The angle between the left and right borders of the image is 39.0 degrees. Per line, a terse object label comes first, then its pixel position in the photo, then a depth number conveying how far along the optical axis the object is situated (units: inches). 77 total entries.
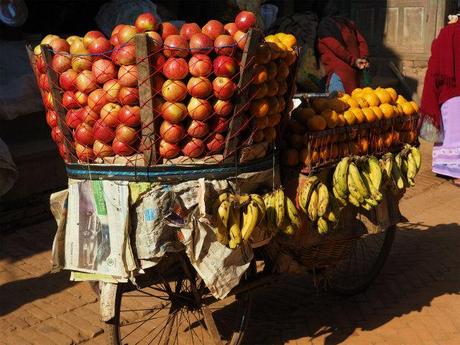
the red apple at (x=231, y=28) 117.8
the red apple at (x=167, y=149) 113.7
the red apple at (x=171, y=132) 112.3
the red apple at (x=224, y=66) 111.7
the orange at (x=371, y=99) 156.6
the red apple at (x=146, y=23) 112.7
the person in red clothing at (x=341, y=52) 293.0
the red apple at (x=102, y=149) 116.4
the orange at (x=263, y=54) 116.1
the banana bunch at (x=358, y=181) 139.7
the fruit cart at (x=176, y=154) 112.2
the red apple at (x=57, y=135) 123.6
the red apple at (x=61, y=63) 116.2
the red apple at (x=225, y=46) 112.1
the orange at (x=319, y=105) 143.5
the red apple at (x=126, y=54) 109.9
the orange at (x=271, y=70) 121.2
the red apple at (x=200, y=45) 111.5
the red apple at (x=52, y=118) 125.0
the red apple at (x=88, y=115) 115.7
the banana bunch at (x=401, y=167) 152.5
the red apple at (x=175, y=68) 110.4
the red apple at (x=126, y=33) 112.9
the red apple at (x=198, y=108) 112.0
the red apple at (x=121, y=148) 114.2
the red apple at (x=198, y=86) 111.4
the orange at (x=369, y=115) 149.4
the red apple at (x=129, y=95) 111.4
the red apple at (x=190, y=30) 114.3
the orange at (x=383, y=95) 160.7
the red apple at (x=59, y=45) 117.6
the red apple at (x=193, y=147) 114.3
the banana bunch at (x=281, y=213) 124.4
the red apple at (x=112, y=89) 112.8
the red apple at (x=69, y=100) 117.8
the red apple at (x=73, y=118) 118.8
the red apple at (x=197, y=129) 113.5
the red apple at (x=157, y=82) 111.4
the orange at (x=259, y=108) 119.2
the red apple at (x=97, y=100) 113.9
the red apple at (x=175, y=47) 110.6
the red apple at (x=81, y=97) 116.2
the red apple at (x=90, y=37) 116.0
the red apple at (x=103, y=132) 114.7
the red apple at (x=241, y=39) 112.9
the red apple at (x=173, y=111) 111.3
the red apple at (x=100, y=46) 113.3
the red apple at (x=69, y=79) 116.1
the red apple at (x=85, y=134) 117.6
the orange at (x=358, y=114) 146.6
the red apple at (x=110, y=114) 113.3
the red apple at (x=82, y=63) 114.2
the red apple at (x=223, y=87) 112.2
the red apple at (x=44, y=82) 120.9
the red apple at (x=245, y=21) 115.6
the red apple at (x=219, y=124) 116.2
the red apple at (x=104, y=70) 112.7
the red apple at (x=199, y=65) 111.0
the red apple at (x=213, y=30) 114.8
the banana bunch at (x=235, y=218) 116.2
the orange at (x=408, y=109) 163.3
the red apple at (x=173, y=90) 110.8
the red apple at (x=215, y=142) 116.4
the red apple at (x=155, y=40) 109.4
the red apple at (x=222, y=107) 114.2
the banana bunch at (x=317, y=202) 132.7
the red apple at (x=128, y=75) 110.5
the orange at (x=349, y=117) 144.2
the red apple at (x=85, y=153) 119.0
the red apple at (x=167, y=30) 114.7
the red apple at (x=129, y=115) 112.3
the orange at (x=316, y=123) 136.2
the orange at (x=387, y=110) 155.4
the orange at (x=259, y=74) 116.5
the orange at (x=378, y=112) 152.6
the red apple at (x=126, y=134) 113.2
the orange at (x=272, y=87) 122.2
